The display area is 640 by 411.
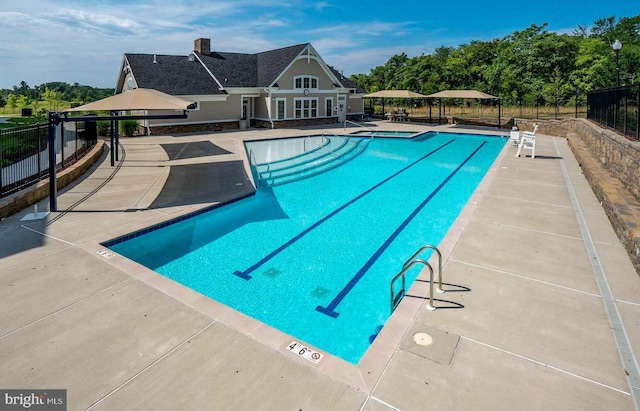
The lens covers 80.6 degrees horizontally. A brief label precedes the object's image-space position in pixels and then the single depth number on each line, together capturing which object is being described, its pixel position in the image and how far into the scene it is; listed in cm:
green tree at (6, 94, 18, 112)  4505
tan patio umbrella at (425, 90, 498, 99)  2567
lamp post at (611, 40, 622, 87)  1234
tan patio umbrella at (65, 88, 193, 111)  986
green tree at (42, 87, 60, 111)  4619
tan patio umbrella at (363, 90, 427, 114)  2827
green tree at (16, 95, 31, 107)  4609
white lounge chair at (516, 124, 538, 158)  1521
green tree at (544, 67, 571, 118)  3447
